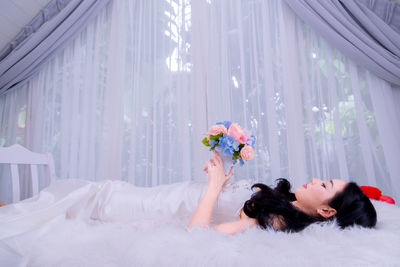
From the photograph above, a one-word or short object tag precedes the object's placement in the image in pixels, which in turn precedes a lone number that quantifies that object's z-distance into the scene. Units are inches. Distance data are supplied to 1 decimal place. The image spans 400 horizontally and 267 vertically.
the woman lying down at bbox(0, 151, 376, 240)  38.1
